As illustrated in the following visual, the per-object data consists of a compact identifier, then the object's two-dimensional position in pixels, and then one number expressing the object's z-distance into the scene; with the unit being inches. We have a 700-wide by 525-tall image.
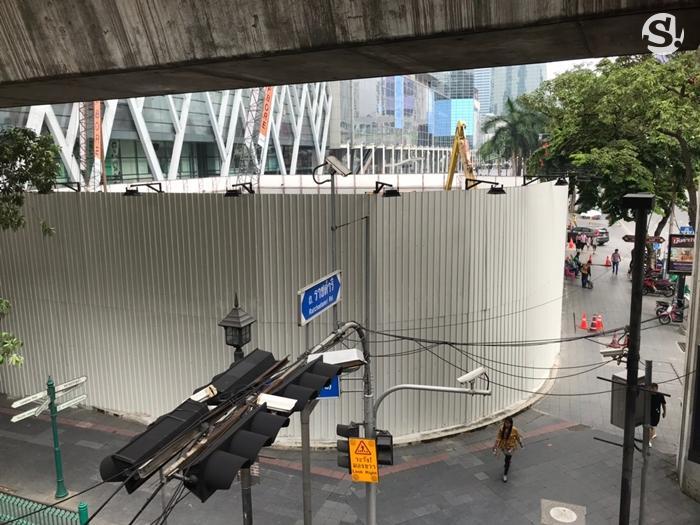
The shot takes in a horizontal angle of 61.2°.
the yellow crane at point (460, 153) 695.7
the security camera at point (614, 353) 355.6
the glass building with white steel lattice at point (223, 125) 1270.9
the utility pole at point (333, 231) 437.4
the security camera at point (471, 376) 319.2
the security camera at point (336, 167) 392.0
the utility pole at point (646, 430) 335.0
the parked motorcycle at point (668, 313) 899.4
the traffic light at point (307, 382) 240.5
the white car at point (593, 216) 2460.9
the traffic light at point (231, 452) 180.4
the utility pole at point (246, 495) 267.0
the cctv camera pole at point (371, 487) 340.5
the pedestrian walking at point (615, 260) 1270.9
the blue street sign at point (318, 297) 293.0
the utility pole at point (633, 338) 293.4
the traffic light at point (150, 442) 180.2
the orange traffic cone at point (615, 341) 735.4
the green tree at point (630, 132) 822.5
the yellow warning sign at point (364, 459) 327.9
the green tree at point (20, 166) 428.1
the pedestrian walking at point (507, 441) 445.7
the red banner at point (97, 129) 1210.6
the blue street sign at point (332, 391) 334.3
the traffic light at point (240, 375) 245.4
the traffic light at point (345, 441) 335.3
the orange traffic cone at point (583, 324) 877.0
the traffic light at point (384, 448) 334.3
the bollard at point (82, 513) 306.3
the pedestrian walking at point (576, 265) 1253.7
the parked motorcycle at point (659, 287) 1079.6
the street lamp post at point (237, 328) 346.3
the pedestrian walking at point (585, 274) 1143.0
